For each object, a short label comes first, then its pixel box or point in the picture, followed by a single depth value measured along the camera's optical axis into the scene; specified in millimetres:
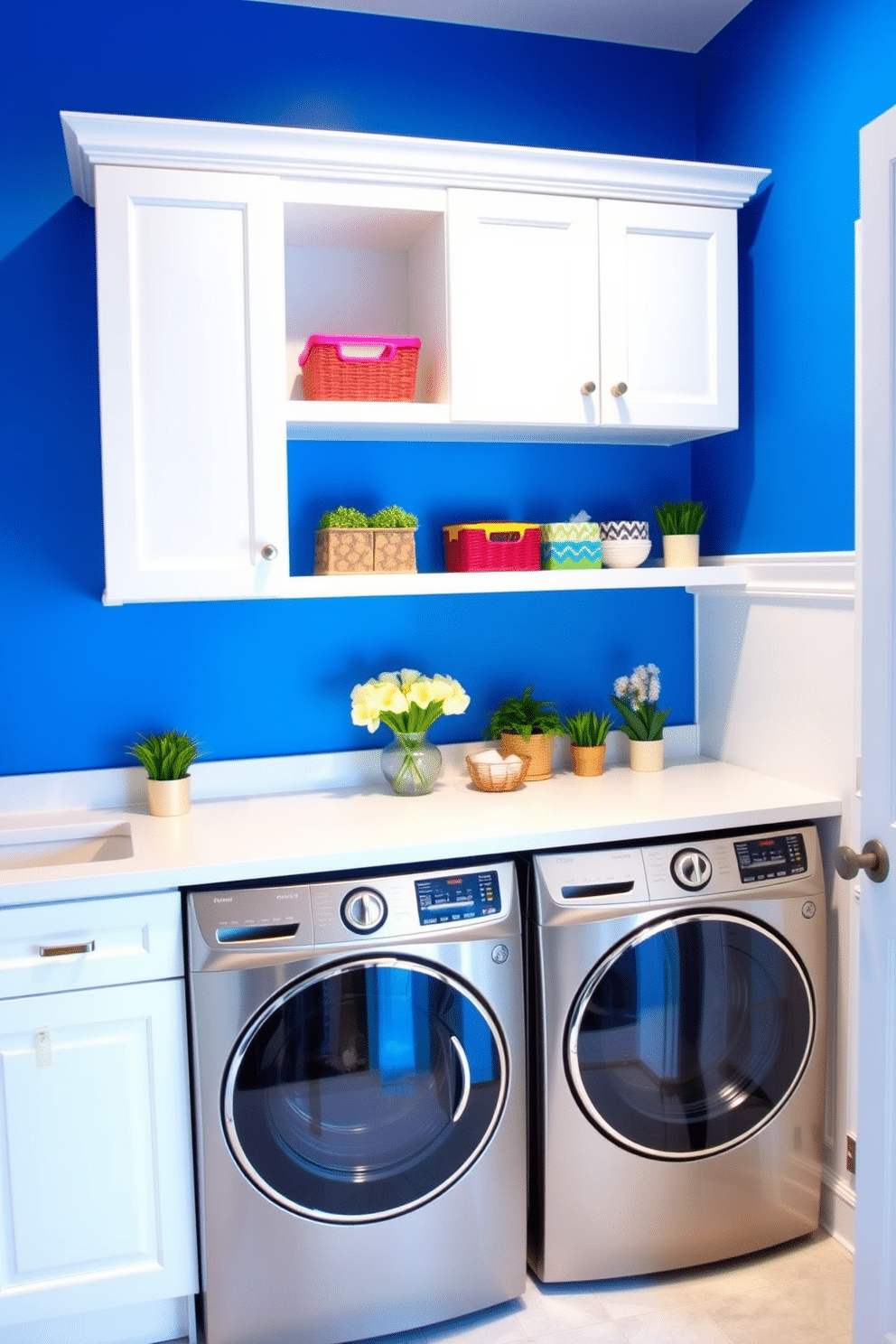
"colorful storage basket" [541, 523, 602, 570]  2619
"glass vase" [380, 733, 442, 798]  2555
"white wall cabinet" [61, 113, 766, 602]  2211
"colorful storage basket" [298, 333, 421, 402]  2379
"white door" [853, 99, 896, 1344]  1611
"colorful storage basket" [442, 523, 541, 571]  2574
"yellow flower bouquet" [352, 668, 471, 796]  2520
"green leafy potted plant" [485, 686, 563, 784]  2686
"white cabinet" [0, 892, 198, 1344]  1995
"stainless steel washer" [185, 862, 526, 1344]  2029
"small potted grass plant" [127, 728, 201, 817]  2449
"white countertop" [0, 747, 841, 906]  2037
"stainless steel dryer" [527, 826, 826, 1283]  2193
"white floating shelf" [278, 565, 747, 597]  2387
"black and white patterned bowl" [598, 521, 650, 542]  2684
